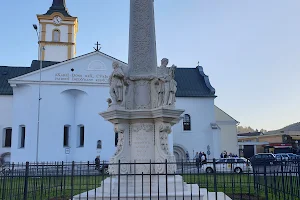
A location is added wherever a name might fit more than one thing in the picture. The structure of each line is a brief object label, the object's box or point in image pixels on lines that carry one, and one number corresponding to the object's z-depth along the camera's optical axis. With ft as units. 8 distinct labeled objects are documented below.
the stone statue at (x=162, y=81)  29.58
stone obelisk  28.04
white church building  105.09
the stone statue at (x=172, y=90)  29.33
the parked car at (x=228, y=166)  75.67
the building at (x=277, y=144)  170.81
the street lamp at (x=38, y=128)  98.12
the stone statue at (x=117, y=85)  29.75
